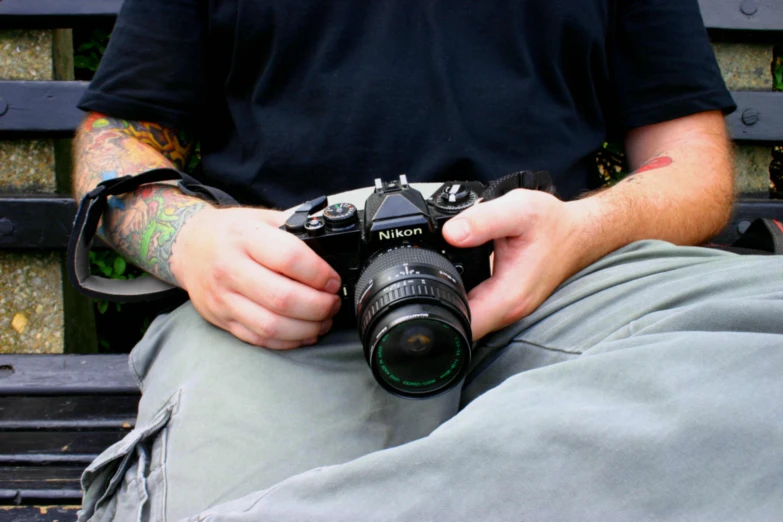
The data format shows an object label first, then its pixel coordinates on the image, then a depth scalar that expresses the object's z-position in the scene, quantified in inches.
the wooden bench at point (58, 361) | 45.7
